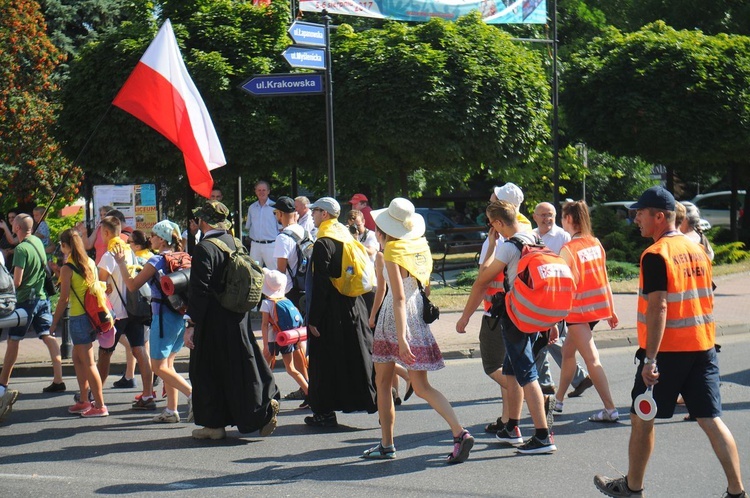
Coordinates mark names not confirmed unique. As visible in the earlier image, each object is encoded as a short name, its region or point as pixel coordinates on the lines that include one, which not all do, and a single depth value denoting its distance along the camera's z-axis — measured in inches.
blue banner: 711.1
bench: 815.7
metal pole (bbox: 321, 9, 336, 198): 466.3
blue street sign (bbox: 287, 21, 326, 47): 447.1
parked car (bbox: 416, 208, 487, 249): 1145.4
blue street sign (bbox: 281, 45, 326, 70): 447.2
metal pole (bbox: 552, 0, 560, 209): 791.1
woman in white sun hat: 253.1
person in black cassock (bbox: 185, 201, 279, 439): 283.9
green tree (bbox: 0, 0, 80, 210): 966.4
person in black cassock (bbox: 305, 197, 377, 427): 300.8
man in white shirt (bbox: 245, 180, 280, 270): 528.7
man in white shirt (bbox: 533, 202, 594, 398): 327.3
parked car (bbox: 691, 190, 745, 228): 1243.2
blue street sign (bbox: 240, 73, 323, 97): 451.5
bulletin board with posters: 681.0
